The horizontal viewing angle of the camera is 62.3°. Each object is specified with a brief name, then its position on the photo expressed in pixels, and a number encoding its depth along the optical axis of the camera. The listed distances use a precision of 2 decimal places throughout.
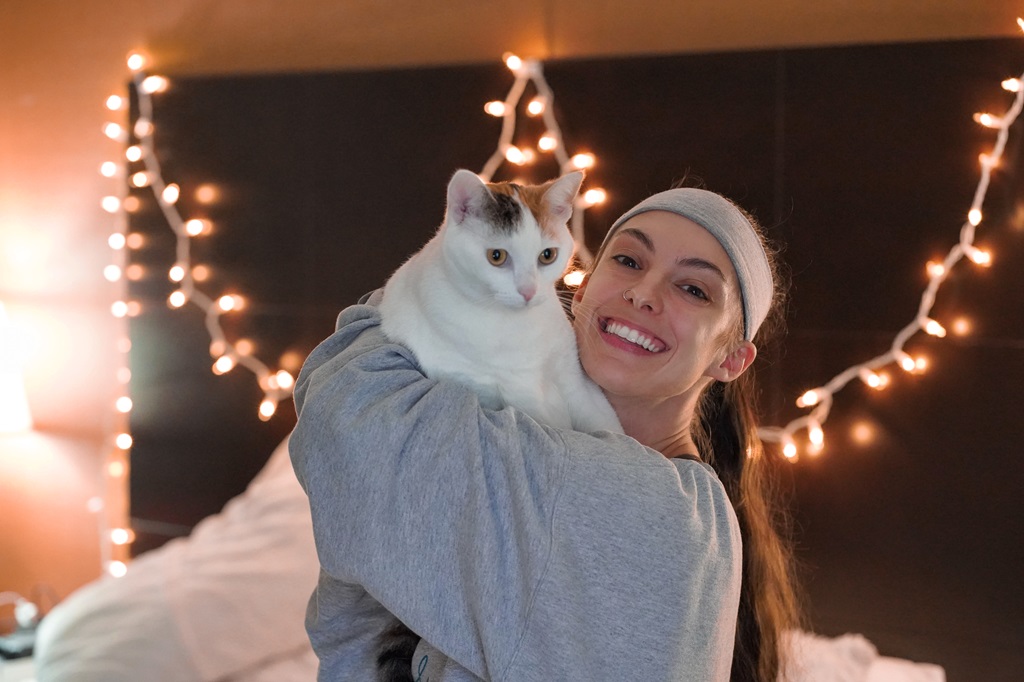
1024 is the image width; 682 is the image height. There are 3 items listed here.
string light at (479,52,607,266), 2.31
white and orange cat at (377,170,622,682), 1.11
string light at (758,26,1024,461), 1.99
